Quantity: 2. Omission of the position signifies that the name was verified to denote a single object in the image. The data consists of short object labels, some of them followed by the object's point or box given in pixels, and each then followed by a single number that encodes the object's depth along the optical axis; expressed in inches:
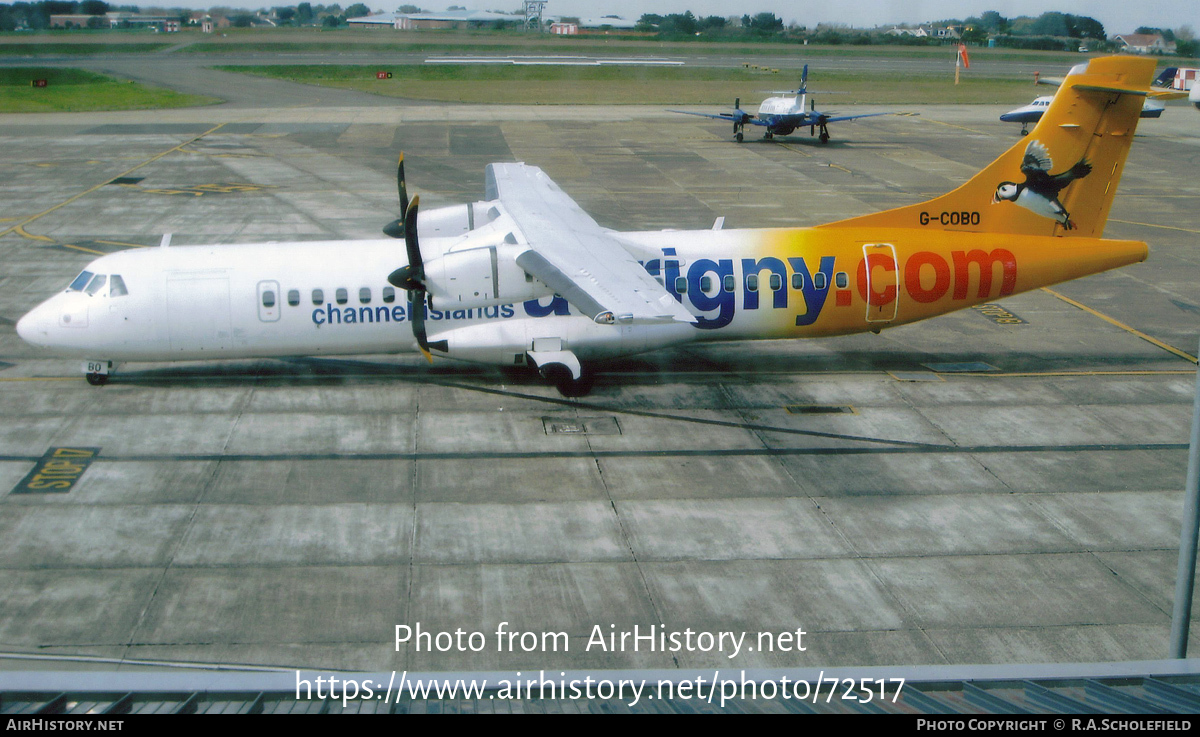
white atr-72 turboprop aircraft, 852.6
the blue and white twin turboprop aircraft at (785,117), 2356.1
